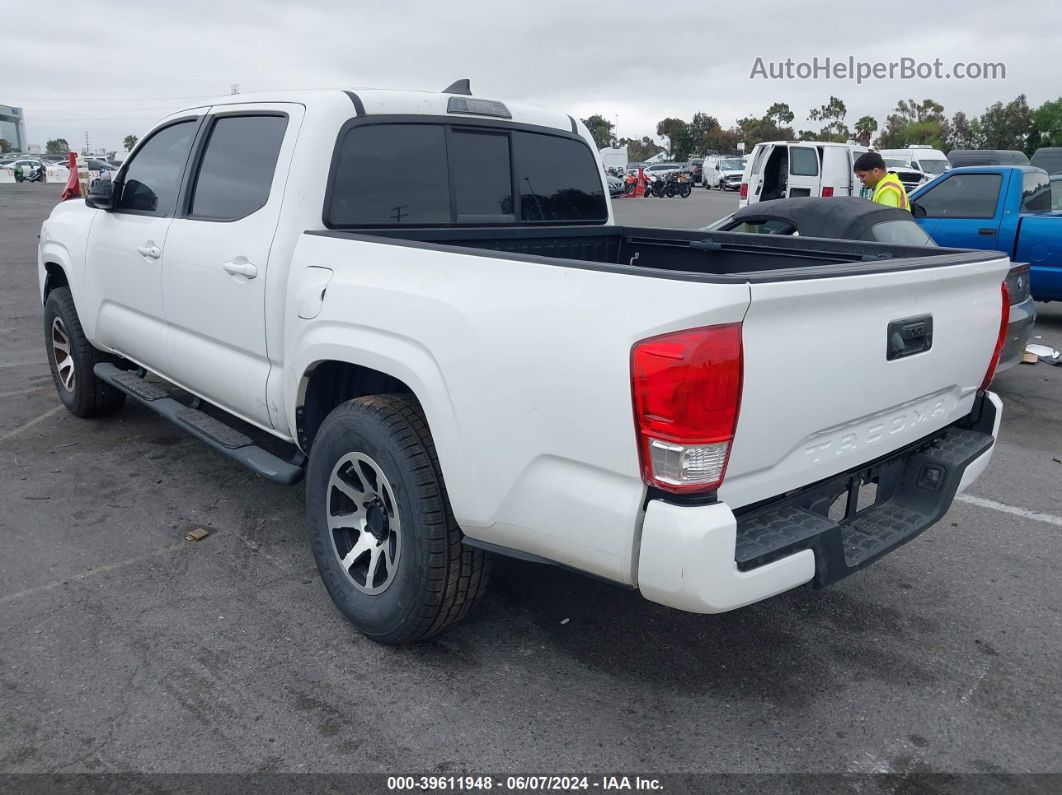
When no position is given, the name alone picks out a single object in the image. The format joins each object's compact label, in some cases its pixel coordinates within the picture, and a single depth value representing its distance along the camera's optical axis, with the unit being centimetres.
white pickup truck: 221
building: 14550
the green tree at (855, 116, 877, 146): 9924
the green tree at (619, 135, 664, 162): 10271
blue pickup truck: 878
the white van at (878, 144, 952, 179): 2684
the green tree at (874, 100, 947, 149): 8050
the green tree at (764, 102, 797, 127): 9981
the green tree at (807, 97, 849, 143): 9625
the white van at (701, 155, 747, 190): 4499
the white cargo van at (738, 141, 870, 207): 1739
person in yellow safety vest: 797
